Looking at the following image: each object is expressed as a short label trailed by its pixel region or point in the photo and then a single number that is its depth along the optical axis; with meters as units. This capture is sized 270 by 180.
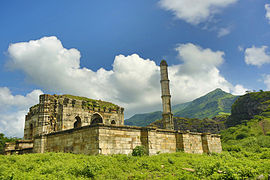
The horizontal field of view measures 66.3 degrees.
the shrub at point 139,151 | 13.04
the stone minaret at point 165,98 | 26.18
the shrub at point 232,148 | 22.18
